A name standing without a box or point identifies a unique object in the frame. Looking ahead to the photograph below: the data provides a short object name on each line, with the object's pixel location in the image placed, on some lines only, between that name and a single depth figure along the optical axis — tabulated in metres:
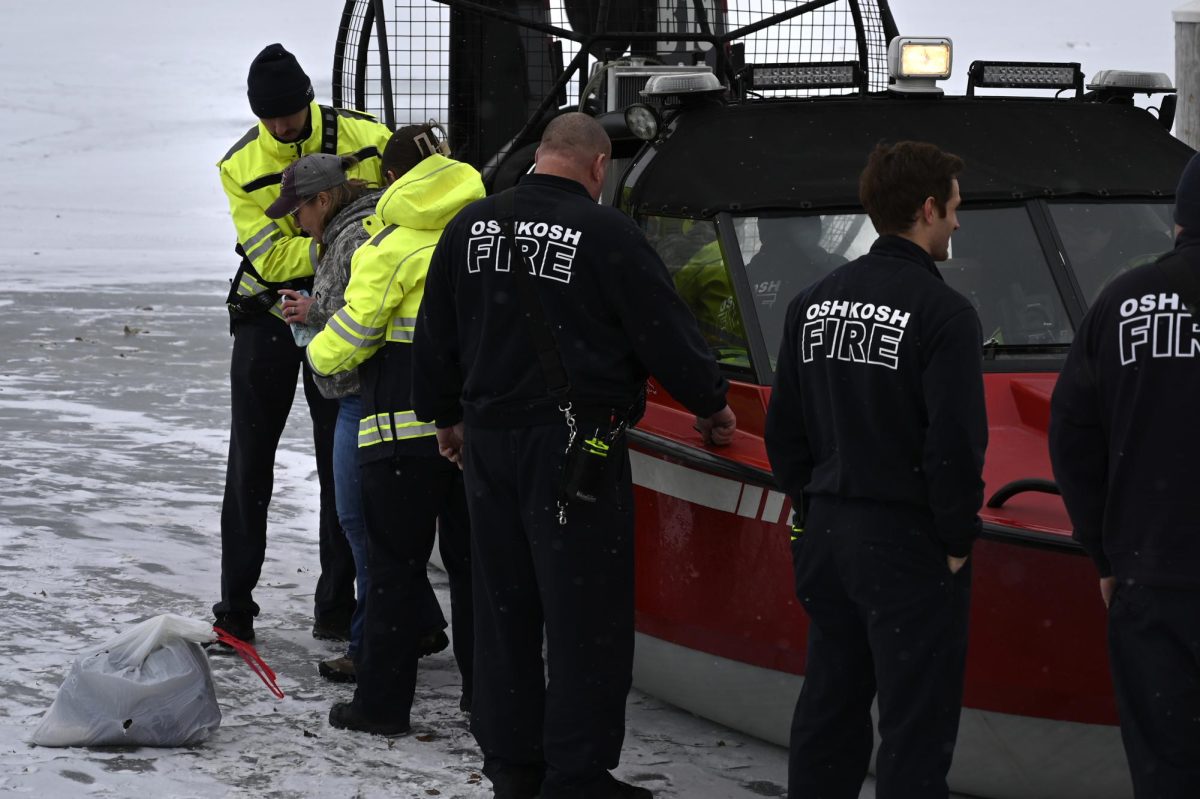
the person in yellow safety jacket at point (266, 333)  10.25
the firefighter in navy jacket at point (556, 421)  7.41
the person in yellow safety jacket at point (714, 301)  8.84
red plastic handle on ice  8.68
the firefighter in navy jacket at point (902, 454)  6.10
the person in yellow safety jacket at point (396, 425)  8.54
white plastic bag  8.27
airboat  7.19
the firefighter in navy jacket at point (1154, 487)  5.70
